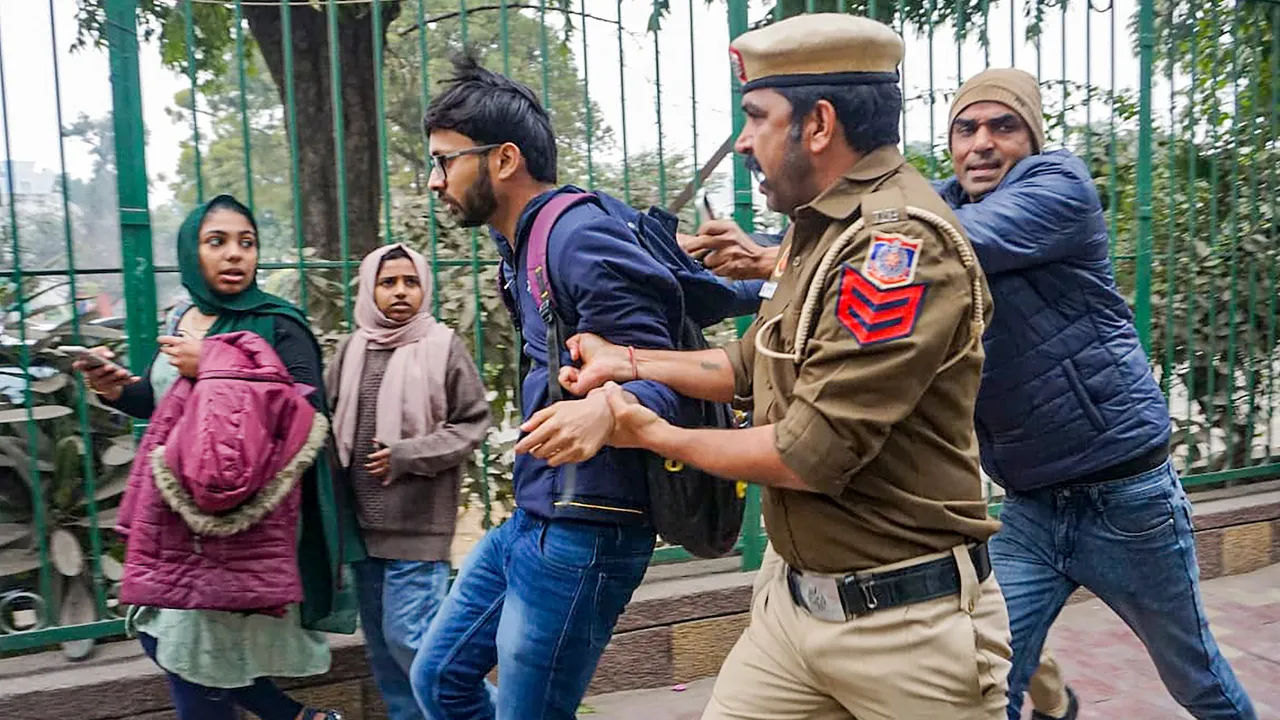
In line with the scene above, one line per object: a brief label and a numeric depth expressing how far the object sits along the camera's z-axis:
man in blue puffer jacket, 2.52
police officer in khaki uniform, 1.71
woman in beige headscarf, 3.26
